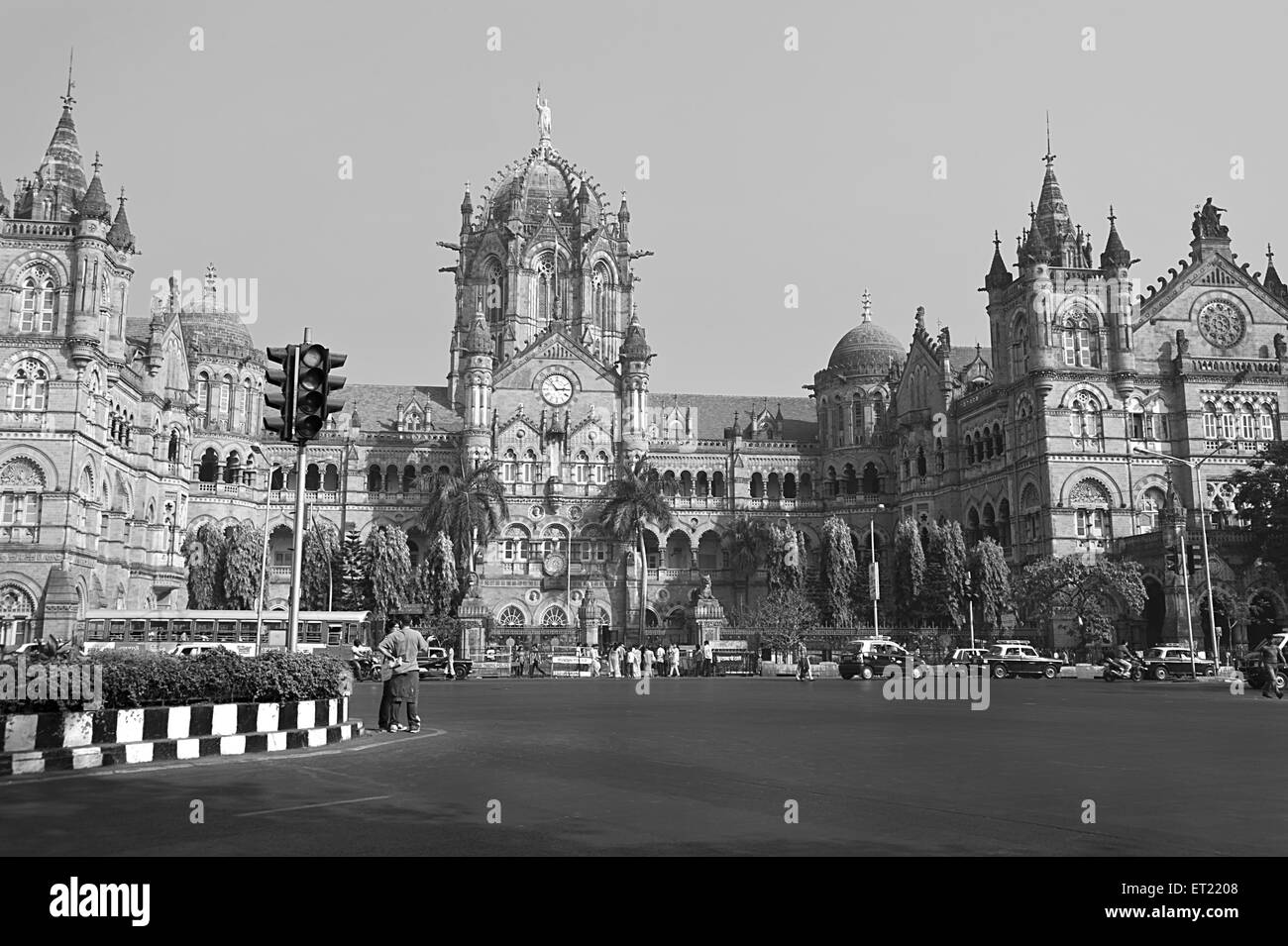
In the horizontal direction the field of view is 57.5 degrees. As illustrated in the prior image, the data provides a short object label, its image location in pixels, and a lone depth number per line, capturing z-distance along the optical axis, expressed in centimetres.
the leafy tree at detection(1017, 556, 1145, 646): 5291
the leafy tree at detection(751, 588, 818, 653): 5959
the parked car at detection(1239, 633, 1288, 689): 3500
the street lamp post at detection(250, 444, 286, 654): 1970
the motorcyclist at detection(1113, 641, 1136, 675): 4462
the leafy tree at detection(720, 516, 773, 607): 7262
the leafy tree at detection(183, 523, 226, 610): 6241
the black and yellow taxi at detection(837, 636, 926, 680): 4388
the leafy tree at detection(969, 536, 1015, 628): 5778
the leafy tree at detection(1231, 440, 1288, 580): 4947
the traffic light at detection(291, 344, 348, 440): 1523
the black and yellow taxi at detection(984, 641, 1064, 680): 4534
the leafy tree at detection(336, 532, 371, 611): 6300
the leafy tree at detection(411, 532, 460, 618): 6266
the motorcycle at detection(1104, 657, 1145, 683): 4406
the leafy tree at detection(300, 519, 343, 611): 6400
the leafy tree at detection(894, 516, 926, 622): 6225
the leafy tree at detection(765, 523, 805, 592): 6869
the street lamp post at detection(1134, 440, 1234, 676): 4508
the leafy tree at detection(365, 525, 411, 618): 6147
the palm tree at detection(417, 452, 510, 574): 6519
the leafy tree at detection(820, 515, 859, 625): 6706
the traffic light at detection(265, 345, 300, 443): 1517
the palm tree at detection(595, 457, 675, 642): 6688
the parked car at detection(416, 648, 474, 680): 4706
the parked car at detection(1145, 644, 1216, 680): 4553
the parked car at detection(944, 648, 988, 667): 4600
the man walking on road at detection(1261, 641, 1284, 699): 3093
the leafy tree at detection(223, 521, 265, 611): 6169
